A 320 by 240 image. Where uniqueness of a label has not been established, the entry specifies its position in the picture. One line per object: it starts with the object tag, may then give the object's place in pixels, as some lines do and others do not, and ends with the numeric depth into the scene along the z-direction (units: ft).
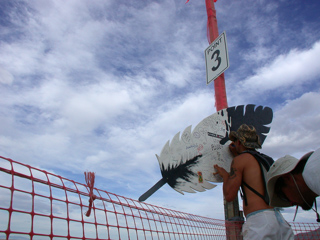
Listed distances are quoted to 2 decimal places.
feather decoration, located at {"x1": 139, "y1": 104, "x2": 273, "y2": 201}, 9.86
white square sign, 13.04
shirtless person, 6.62
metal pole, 10.48
